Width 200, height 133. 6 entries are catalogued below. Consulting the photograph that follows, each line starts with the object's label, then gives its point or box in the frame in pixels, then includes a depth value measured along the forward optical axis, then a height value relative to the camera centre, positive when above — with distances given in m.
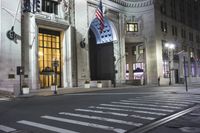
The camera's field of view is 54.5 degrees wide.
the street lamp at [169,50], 41.45 +4.77
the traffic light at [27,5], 24.77 +8.82
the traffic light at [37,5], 23.82 +8.79
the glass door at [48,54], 27.75 +2.94
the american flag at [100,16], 29.14 +8.58
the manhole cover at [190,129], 5.58 -1.72
